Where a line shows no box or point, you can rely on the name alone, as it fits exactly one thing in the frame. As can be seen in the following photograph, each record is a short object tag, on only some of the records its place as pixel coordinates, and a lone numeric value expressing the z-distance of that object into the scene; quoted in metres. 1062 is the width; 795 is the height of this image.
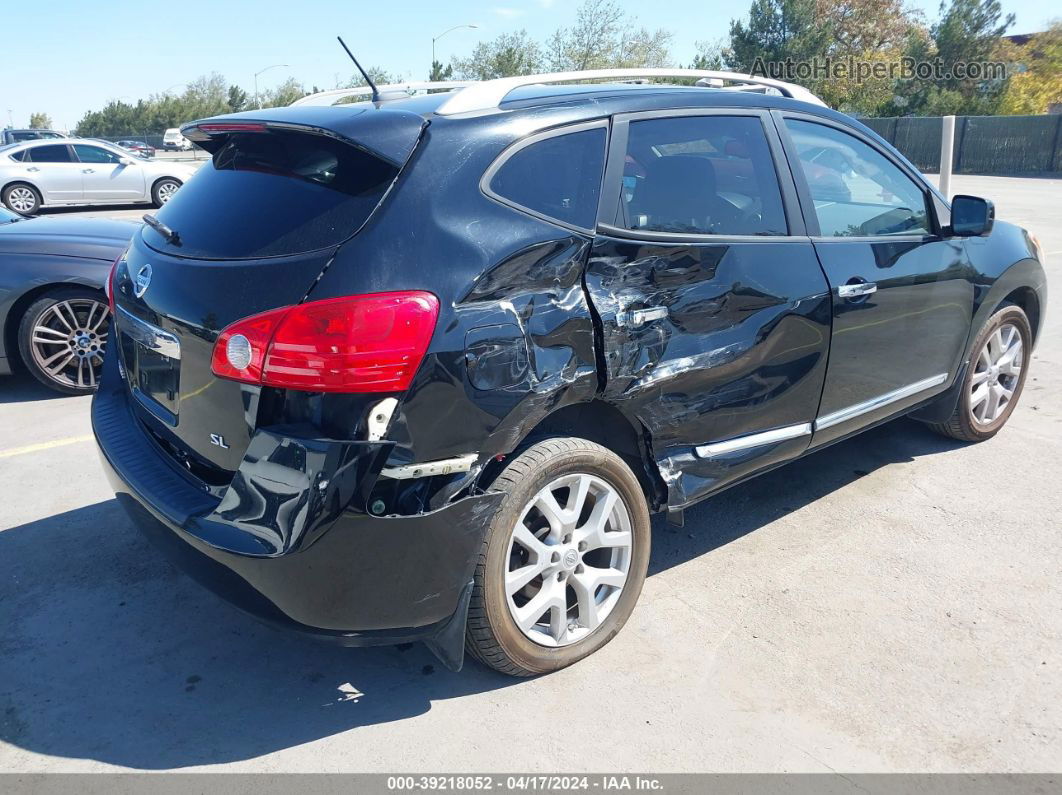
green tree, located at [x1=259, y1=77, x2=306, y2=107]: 76.97
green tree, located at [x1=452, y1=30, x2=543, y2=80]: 51.43
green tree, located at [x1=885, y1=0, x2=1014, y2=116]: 41.69
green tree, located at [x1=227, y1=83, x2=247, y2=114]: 78.89
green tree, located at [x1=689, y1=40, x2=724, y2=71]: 51.16
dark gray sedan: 5.66
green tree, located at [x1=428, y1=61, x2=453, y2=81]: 53.30
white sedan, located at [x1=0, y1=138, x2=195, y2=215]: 18.84
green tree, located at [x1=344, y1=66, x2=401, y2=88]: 48.02
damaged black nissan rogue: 2.46
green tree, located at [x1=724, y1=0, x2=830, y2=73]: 46.12
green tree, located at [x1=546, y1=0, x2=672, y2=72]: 50.47
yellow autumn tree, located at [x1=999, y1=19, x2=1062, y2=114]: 41.69
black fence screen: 32.66
